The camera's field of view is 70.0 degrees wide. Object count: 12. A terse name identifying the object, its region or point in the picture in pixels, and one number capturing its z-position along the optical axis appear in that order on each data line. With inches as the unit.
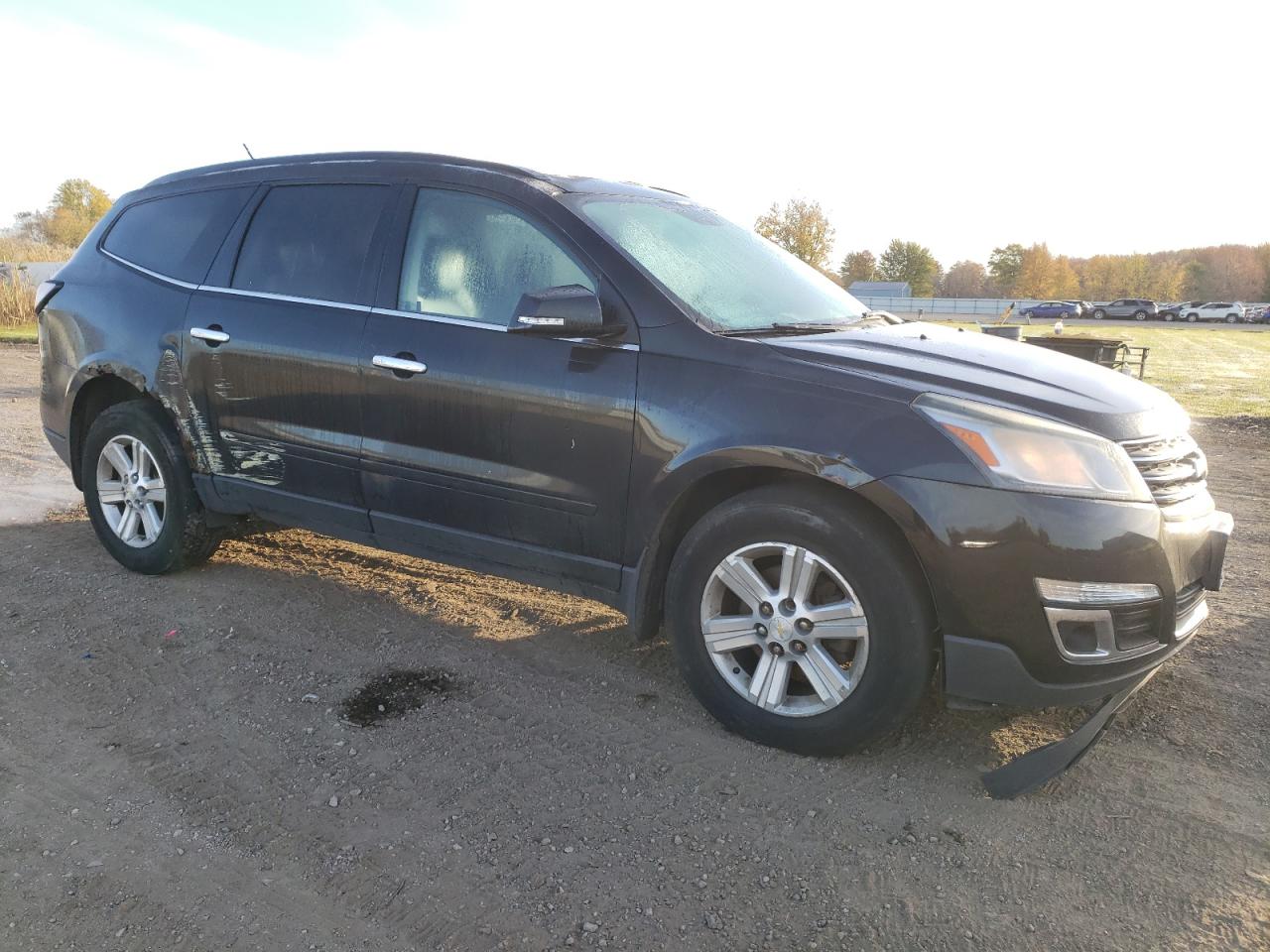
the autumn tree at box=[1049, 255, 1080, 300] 4434.1
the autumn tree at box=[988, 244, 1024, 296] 4520.2
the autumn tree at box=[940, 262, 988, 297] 5049.2
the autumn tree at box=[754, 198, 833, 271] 2471.7
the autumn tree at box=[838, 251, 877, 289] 4503.0
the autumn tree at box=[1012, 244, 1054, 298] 4350.4
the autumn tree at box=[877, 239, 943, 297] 4448.8
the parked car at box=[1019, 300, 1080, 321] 2699.3
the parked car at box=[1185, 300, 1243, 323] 2620.6
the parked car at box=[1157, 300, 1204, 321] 2662.4
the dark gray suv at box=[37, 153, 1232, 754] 105.5
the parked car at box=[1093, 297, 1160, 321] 2682.1
